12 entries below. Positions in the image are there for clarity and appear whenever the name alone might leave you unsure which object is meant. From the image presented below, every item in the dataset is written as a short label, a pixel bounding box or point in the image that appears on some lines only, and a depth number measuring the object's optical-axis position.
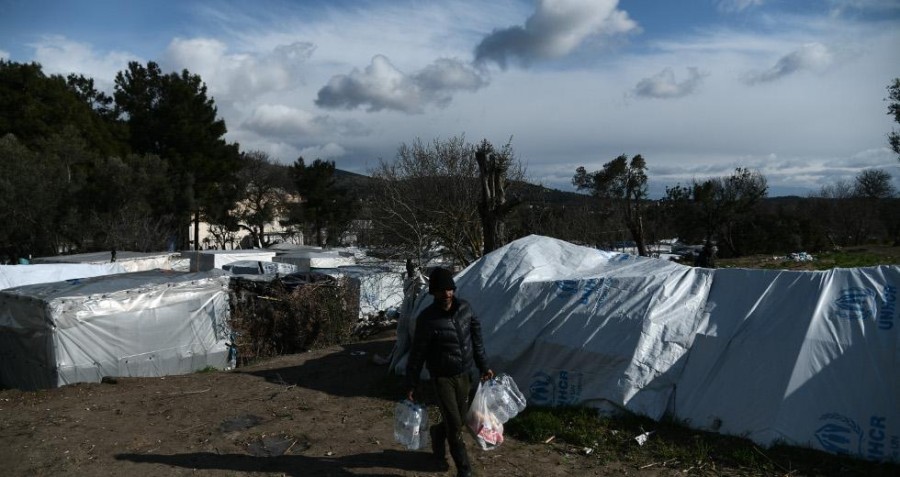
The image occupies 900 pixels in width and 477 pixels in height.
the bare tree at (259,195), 42.28
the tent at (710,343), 4.96
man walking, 4.49
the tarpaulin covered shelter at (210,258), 24.67
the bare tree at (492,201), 11.18
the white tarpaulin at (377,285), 16.62
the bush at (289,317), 11.56
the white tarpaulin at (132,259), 20.31
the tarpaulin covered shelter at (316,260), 26.58
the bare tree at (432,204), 16.97
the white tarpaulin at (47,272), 14.98
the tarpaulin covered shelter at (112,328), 9.30
